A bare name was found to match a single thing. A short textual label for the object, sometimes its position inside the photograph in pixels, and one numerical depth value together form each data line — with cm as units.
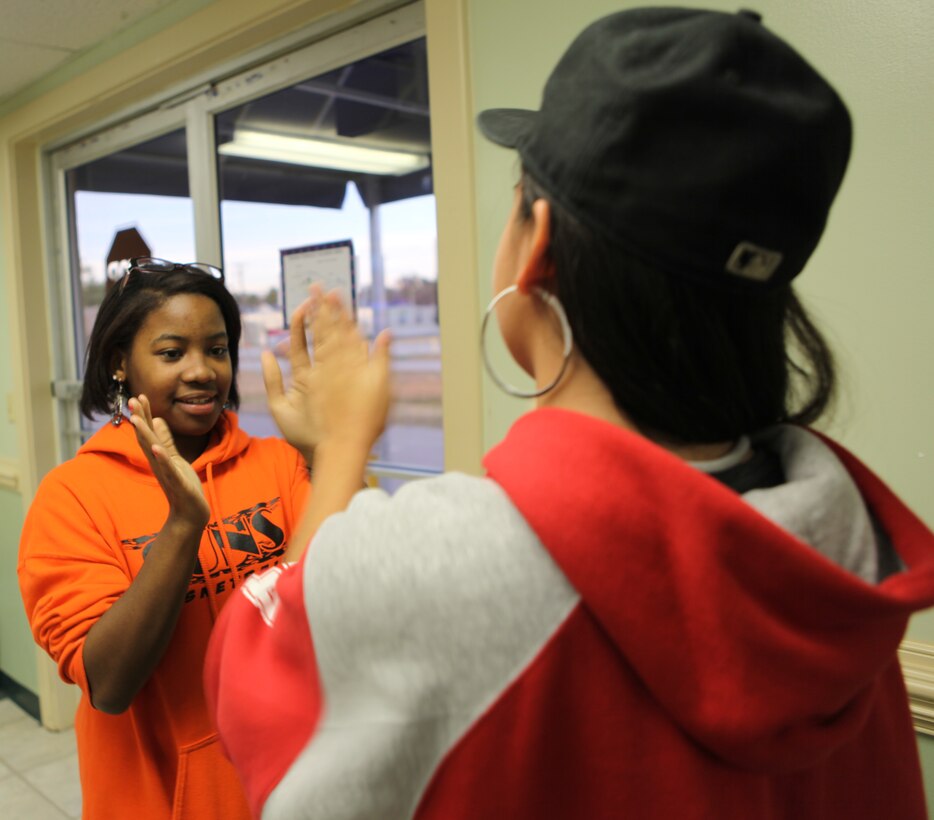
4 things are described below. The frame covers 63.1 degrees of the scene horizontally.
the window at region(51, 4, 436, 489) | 194
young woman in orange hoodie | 103
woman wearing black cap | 48
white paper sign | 209
